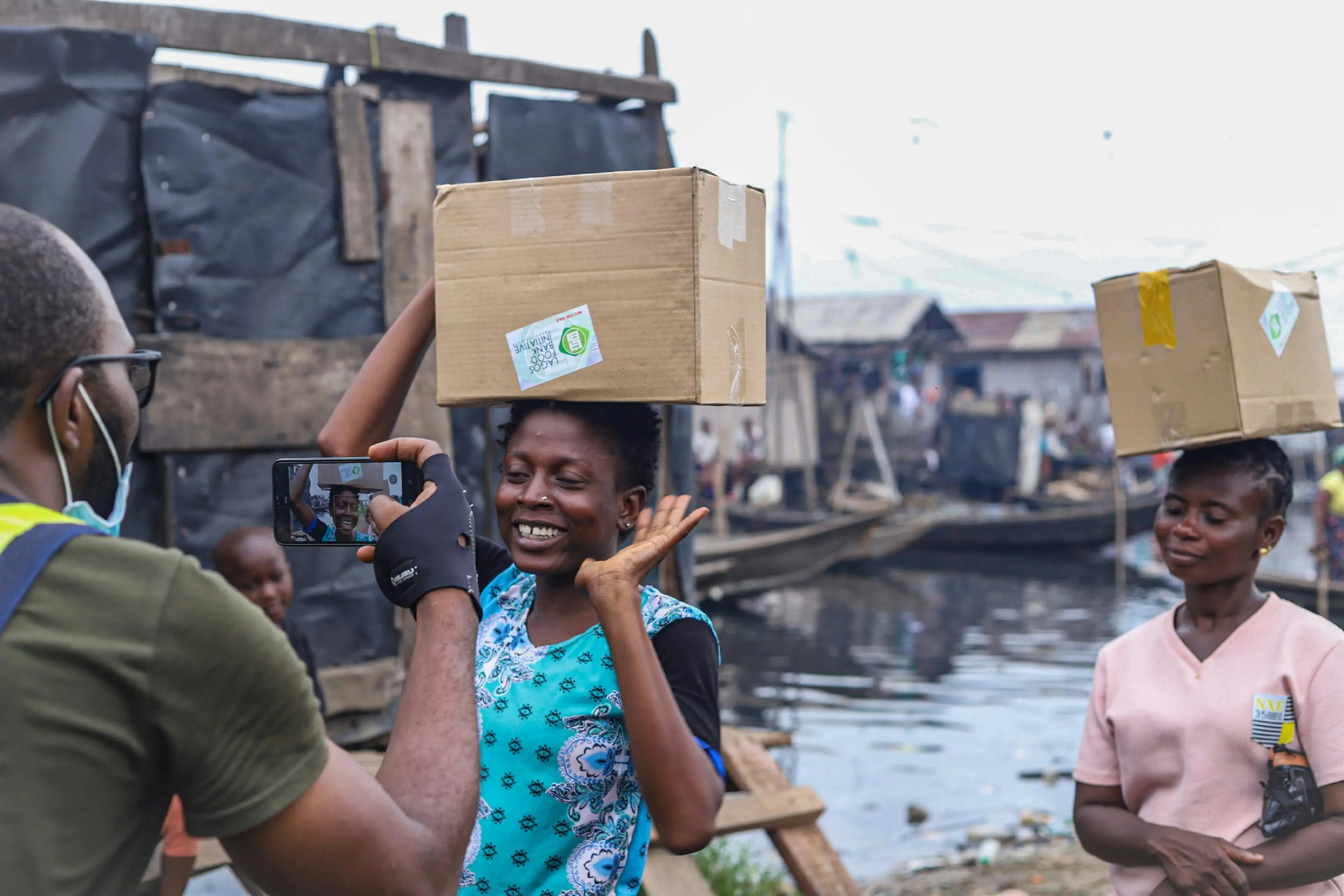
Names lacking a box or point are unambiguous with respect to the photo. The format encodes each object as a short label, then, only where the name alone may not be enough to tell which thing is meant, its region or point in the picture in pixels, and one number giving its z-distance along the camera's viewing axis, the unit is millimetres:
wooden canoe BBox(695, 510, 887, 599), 14945
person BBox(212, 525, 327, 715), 3904
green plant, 5035
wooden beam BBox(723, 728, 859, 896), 4309
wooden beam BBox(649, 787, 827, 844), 4387
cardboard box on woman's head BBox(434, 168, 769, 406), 1846
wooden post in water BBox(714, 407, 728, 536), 18438
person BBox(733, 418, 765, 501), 24031
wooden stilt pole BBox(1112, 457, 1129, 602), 16375
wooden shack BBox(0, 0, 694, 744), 4098
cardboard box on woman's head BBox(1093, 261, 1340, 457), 2477
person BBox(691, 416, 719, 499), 21328
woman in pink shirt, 2312
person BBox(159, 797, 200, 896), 3533
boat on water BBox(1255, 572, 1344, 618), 11898
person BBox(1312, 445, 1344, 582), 10891
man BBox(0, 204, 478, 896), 1053
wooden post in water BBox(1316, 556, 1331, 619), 11586
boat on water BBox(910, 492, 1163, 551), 20000
